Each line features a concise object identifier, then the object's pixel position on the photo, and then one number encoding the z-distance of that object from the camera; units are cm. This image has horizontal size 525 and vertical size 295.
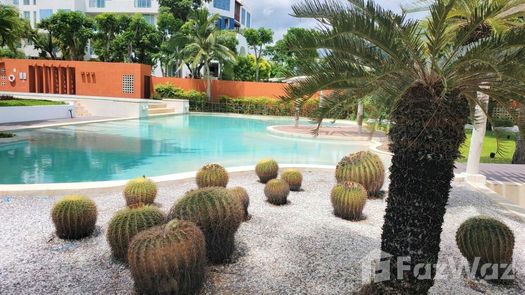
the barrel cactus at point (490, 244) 499
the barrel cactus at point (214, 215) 480
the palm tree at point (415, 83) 374
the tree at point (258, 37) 4853
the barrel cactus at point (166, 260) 386
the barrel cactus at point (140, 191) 705
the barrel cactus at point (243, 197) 654
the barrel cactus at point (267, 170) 970
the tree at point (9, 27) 1595
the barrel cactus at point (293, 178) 899
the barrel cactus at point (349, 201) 702
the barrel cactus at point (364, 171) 848
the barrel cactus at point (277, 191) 775
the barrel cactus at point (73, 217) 560
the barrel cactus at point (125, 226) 485
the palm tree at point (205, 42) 3403
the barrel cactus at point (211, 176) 764
